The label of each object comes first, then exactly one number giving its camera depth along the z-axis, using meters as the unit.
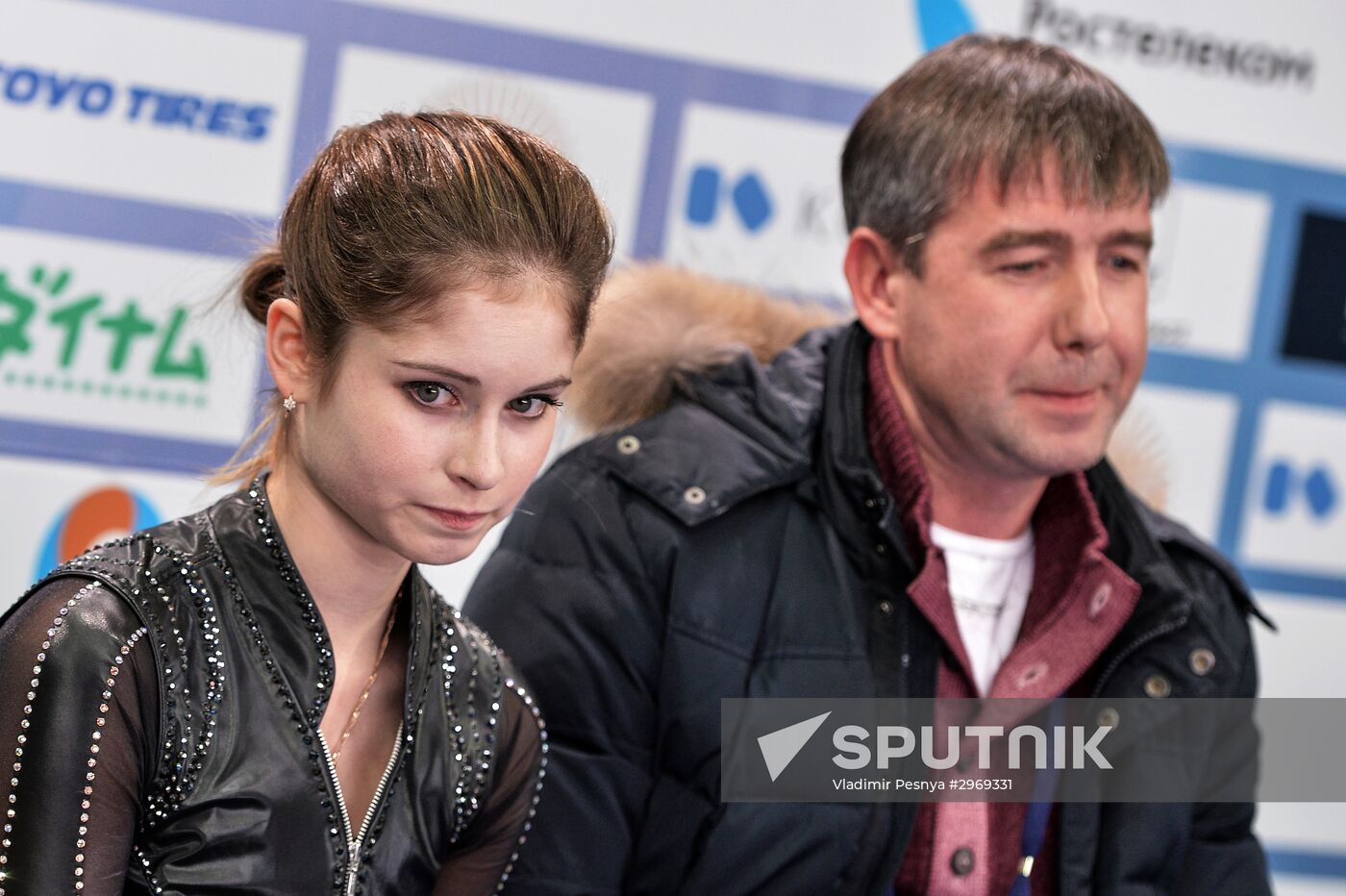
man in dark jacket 4.77
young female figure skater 4.46
